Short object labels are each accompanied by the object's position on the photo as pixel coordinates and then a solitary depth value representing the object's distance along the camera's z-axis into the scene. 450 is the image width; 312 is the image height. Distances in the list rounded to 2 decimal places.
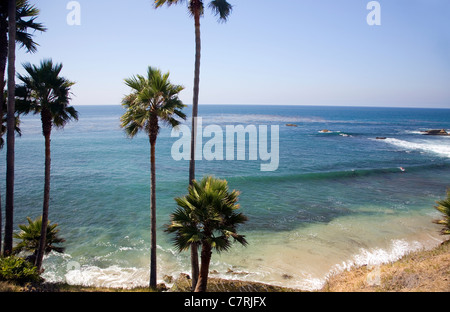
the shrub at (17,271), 9.01
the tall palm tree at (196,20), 11.70
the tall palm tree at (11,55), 10.51
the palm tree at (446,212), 14.64
